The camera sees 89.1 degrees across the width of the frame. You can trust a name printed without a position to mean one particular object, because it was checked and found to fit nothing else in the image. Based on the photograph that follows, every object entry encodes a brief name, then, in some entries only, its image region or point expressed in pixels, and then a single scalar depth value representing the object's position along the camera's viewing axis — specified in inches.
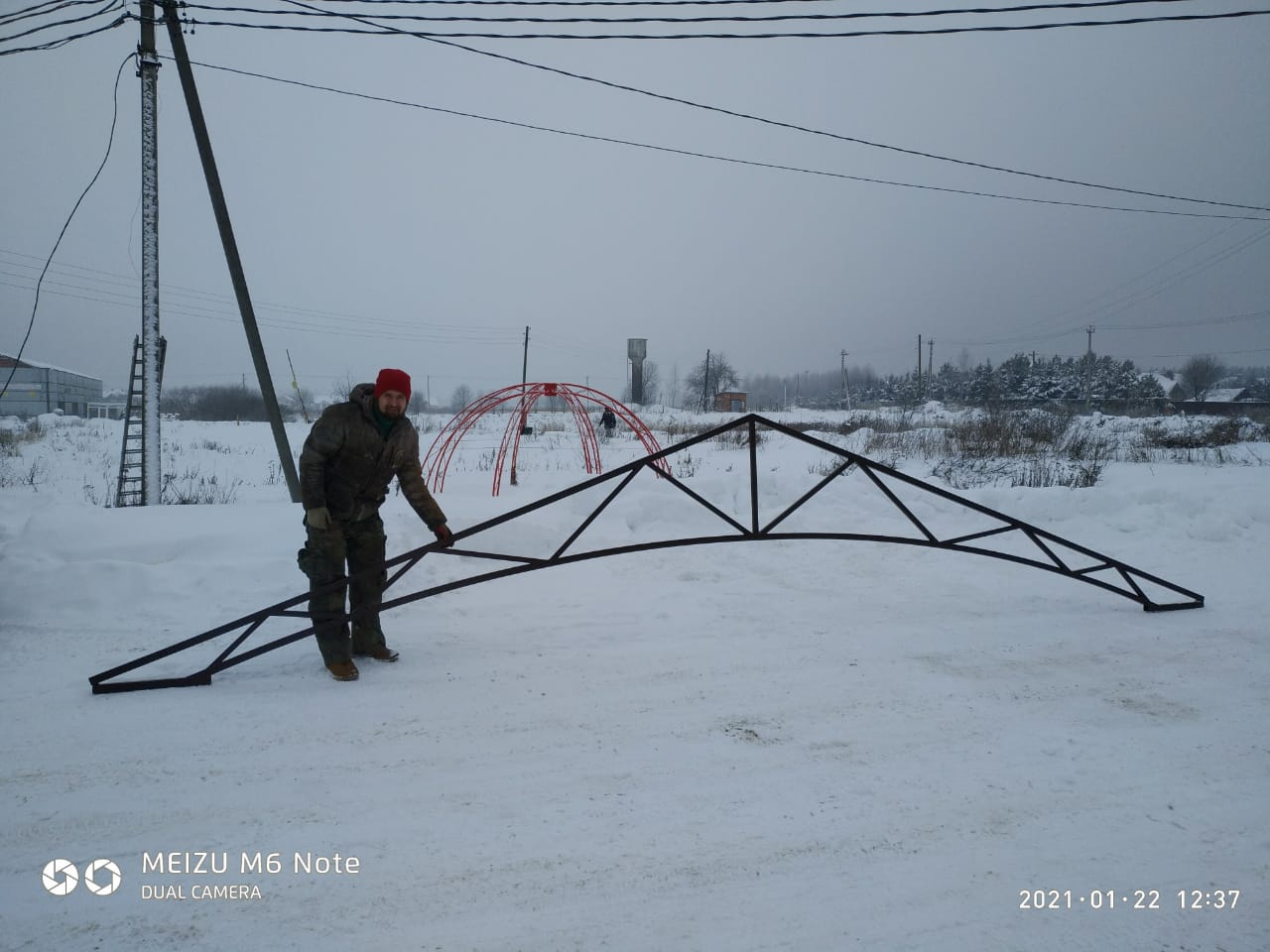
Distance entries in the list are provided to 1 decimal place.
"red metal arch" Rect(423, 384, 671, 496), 415.9
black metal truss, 158.6
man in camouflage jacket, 164.4
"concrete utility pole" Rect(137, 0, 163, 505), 321.7
